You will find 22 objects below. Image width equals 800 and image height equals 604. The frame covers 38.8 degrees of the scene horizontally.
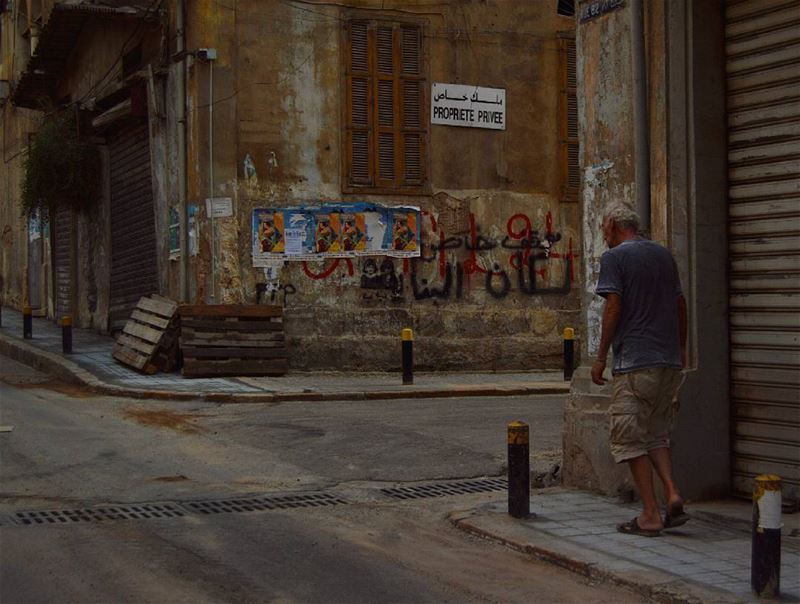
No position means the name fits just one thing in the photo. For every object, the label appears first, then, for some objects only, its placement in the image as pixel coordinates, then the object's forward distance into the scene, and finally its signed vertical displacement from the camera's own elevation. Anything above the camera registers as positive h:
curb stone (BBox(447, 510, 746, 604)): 5.23 -1.44
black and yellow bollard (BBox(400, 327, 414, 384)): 15.68 -1.01
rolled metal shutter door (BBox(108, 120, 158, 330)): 19.31 +1.21
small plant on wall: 21.11 +2.32
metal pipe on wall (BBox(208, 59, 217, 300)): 16.70 +1.99
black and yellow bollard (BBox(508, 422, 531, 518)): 7.04 -1.14
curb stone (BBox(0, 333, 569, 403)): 13.88 -1.32
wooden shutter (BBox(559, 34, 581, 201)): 19.02 +2.74
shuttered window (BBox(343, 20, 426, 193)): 17.61 +2.81
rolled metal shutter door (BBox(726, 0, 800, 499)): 7.16 +0.31
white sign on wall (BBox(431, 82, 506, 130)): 18.16 +2.92
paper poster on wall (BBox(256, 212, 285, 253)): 17.05 +0.85
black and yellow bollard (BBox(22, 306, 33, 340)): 20.72 -0.58
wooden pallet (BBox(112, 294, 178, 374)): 16.09 -0.73
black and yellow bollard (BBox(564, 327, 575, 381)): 16.77 -0.94
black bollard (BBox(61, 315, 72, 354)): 18.19 -0.70
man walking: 6.44 -0.41
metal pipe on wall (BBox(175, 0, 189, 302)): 17.02 +2.13
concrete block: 7.78 -1.16
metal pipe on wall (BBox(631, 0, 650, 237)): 7.75 +1.05
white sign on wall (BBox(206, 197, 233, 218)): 16.80 +1.23
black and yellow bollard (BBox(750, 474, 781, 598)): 5.01 -1.15
